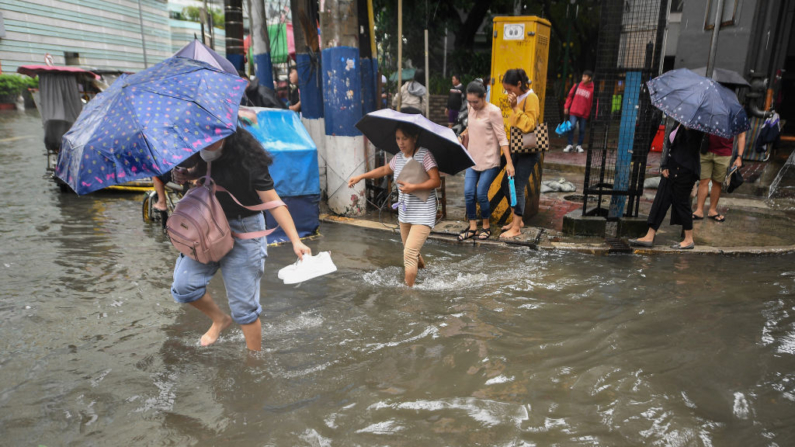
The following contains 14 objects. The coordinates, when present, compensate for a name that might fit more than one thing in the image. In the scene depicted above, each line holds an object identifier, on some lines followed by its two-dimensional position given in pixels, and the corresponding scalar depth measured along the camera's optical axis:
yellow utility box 6.73
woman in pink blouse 5.95
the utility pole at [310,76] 8.16
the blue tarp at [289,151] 6.30
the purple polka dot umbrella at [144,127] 2.60
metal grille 6.11
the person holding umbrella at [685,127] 5.30
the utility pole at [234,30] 10.01
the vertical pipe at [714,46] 6.87
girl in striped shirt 4.81
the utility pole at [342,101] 7.15
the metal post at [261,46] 9.97
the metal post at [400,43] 6.94
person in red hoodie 12.45
